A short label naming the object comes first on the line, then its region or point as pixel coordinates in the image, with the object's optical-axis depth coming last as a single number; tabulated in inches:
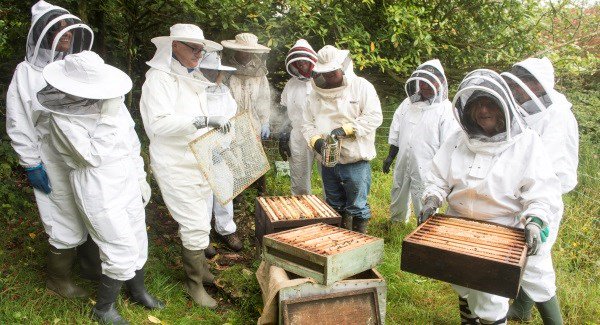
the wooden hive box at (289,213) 143.7
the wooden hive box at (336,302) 117.5
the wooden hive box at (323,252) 116.5
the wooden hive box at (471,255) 95.0
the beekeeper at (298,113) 201.9
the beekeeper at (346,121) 168.1
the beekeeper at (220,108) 151.1
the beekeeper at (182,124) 137.5
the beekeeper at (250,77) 192.1
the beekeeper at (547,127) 126.8
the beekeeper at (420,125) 189.3
